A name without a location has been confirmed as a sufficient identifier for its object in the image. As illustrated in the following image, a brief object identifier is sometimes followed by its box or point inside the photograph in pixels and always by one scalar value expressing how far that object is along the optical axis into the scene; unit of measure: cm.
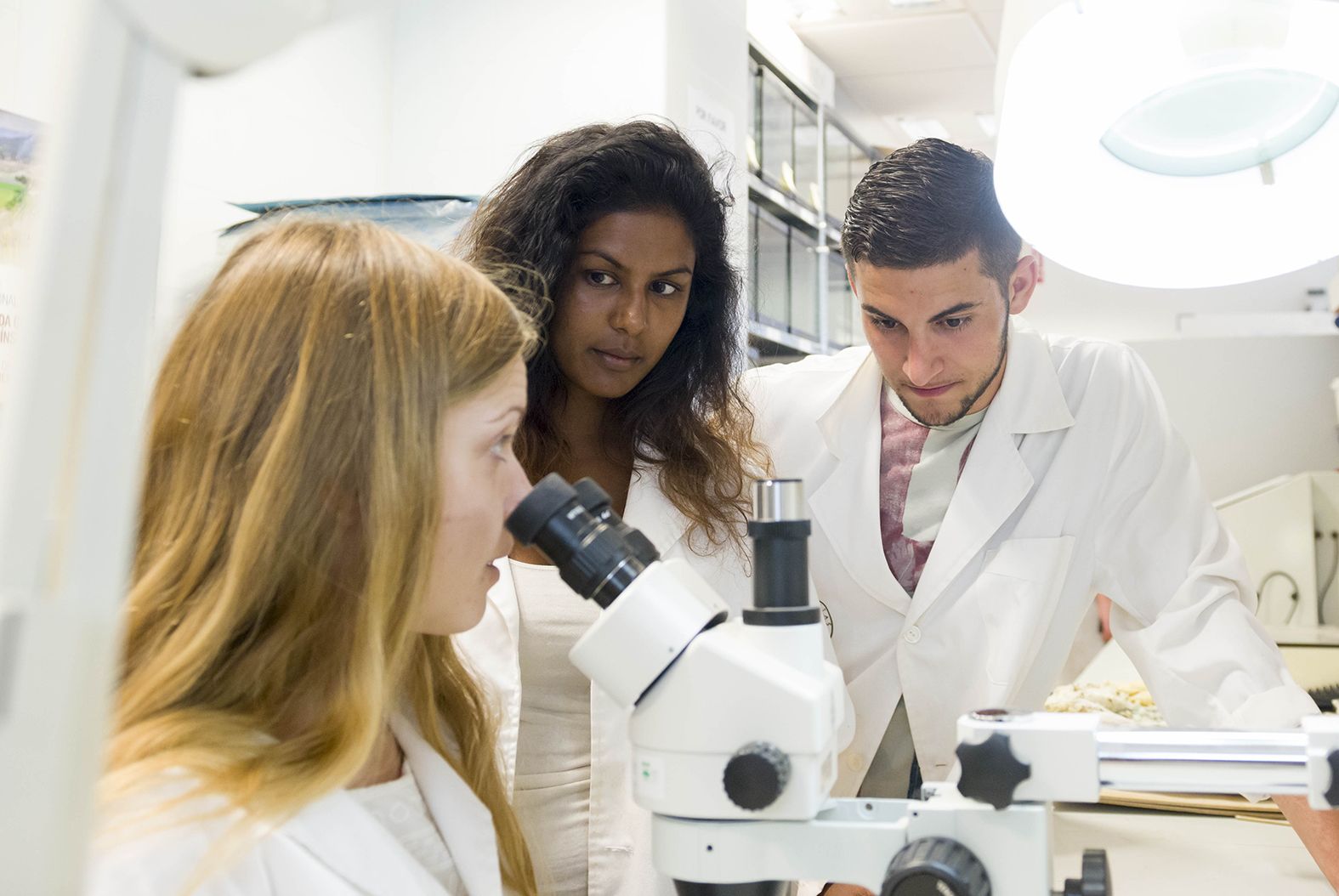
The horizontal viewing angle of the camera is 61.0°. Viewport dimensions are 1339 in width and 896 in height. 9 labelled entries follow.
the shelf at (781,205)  311
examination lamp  61
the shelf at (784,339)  310
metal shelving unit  321
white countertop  128
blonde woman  71
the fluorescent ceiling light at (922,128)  471
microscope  63
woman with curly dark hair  120
